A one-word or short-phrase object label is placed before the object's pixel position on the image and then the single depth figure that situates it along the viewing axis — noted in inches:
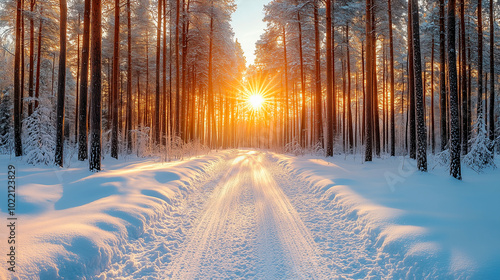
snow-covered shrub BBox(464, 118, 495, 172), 332.5
